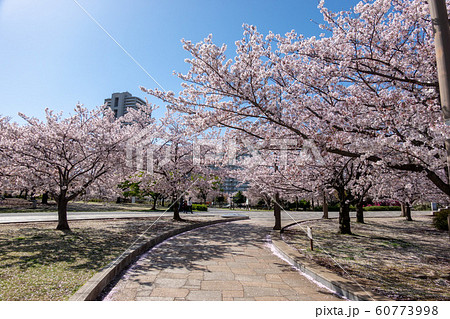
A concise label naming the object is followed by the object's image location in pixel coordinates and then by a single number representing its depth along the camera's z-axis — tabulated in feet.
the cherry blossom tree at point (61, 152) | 33.24
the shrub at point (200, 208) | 107.34
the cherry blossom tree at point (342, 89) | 16.83
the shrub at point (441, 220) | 47.28
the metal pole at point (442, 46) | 9.55
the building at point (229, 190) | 386.11
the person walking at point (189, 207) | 88.07
